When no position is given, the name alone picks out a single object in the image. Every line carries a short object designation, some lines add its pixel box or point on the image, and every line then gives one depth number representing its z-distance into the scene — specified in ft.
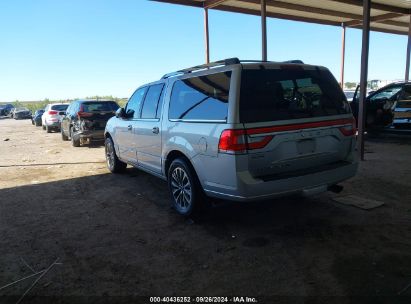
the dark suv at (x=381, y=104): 33.78
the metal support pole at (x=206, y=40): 44.12
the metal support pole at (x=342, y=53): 59.03
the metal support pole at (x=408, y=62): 60.13
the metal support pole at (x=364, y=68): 25.98
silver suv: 12.17
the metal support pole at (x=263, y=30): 39.27
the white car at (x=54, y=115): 65.16
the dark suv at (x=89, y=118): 40.09
